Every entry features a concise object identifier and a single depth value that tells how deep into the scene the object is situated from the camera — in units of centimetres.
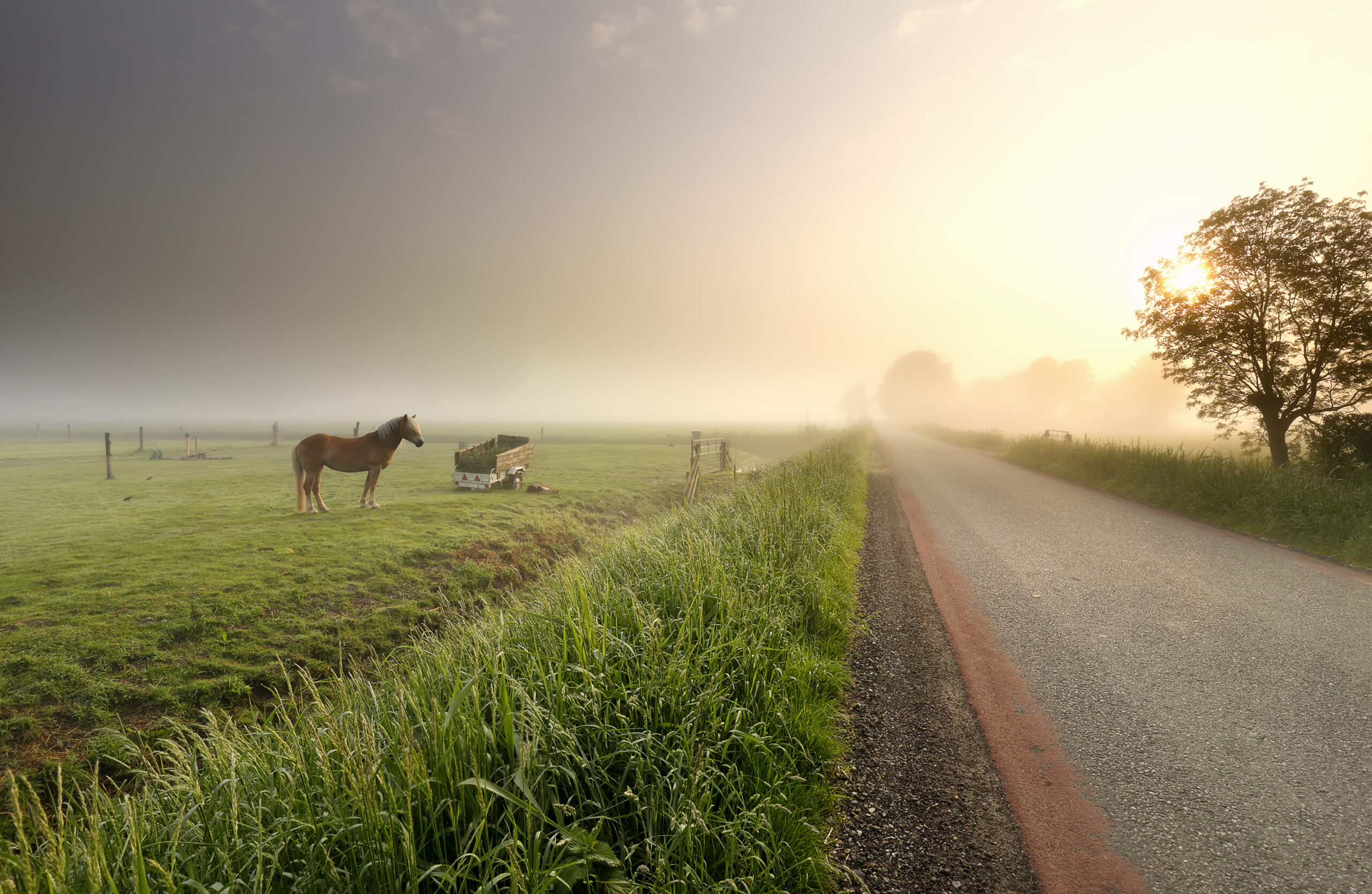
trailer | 1716
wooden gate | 1762
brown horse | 1260
